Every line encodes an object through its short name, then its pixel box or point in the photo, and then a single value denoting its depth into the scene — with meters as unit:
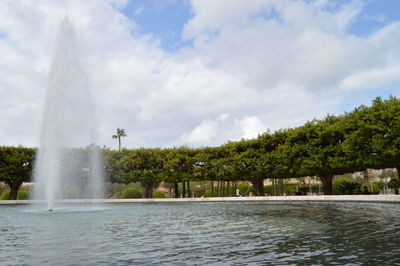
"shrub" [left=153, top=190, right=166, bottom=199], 52.33
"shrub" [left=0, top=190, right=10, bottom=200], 50.03
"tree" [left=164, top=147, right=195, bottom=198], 47.50
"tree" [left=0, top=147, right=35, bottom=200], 45.28
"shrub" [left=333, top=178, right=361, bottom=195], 36.78
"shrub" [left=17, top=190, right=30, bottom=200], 52.12
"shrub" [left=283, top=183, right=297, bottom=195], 59.21
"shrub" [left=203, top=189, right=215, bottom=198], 56.62
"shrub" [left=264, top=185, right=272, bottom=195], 61.28
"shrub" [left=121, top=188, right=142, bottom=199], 51.03
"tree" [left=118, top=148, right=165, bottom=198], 48.22
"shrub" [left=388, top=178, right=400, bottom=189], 35.69
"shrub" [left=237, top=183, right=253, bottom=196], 62.85
